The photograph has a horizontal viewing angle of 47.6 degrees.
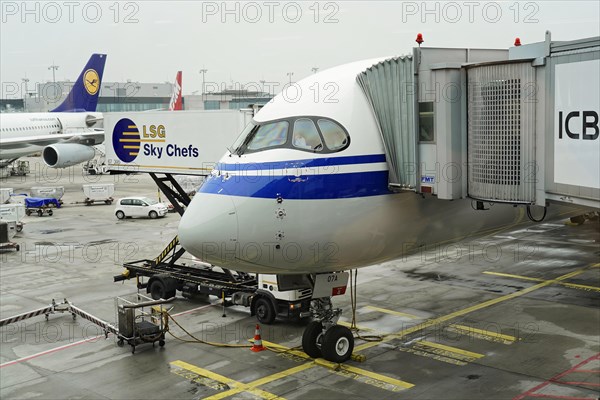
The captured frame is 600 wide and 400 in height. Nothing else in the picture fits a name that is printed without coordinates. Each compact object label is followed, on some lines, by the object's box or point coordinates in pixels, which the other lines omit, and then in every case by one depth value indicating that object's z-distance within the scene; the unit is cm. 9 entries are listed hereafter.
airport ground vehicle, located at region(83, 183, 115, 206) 4897
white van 4209
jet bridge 1059
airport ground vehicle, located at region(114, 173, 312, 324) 1923
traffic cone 1714
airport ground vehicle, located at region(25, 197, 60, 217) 4400
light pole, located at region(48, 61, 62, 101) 8504
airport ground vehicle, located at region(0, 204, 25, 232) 3606
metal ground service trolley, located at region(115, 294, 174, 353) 1755
